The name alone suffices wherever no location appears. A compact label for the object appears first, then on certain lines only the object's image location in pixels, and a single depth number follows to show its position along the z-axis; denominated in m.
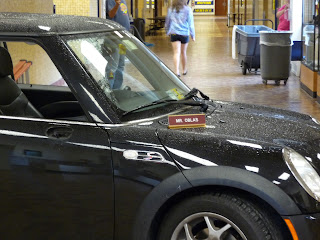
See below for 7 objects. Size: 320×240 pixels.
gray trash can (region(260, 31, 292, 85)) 12.76
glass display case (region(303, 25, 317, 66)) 11.47
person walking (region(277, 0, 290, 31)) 14.76
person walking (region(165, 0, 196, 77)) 13.39
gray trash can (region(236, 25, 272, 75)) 14.13
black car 3.22
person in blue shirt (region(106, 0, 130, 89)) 10.49
